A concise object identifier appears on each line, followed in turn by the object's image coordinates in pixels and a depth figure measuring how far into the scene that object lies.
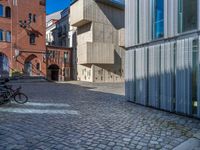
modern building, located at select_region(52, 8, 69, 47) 27.71
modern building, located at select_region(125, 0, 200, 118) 5.37
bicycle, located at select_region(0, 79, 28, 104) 7.30
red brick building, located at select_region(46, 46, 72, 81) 24.36
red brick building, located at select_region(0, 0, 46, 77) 21.41
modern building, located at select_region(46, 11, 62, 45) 31.13
